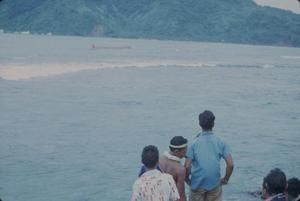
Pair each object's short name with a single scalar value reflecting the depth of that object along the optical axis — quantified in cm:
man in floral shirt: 446
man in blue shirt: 556
